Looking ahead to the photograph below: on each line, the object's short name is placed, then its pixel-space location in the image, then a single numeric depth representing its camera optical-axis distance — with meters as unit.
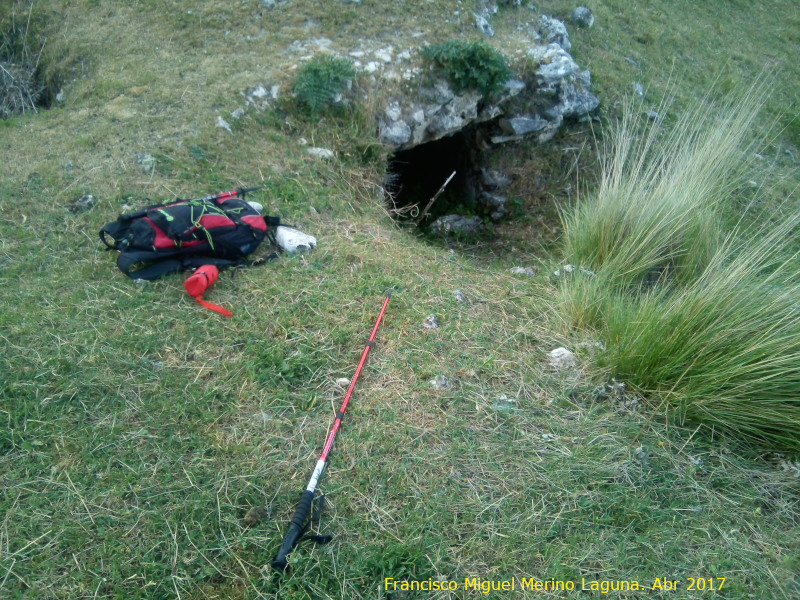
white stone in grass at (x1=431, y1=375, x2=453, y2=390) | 3.07
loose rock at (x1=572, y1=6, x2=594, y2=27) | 7.36
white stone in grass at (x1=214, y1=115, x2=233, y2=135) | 4.80
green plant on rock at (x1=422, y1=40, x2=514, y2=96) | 5.57
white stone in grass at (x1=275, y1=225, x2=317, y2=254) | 3.91
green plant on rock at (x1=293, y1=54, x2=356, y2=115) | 5.09
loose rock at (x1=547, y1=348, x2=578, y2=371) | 3.31
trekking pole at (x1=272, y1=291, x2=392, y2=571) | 2.25
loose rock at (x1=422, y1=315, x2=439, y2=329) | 3.47
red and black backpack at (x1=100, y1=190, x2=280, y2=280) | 3.48
